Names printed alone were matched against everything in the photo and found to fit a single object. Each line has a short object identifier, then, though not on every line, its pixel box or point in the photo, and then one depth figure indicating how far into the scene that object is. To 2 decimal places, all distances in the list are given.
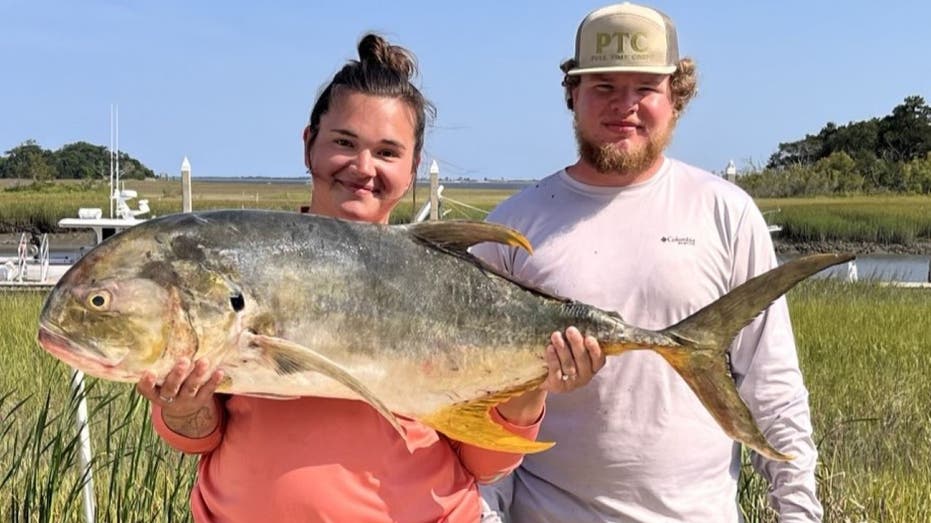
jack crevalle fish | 2.14
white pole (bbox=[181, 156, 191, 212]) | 15.41
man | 3.13
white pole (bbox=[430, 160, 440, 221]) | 13.30
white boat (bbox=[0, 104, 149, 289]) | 18.66
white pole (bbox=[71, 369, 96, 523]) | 3.73
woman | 2.32
